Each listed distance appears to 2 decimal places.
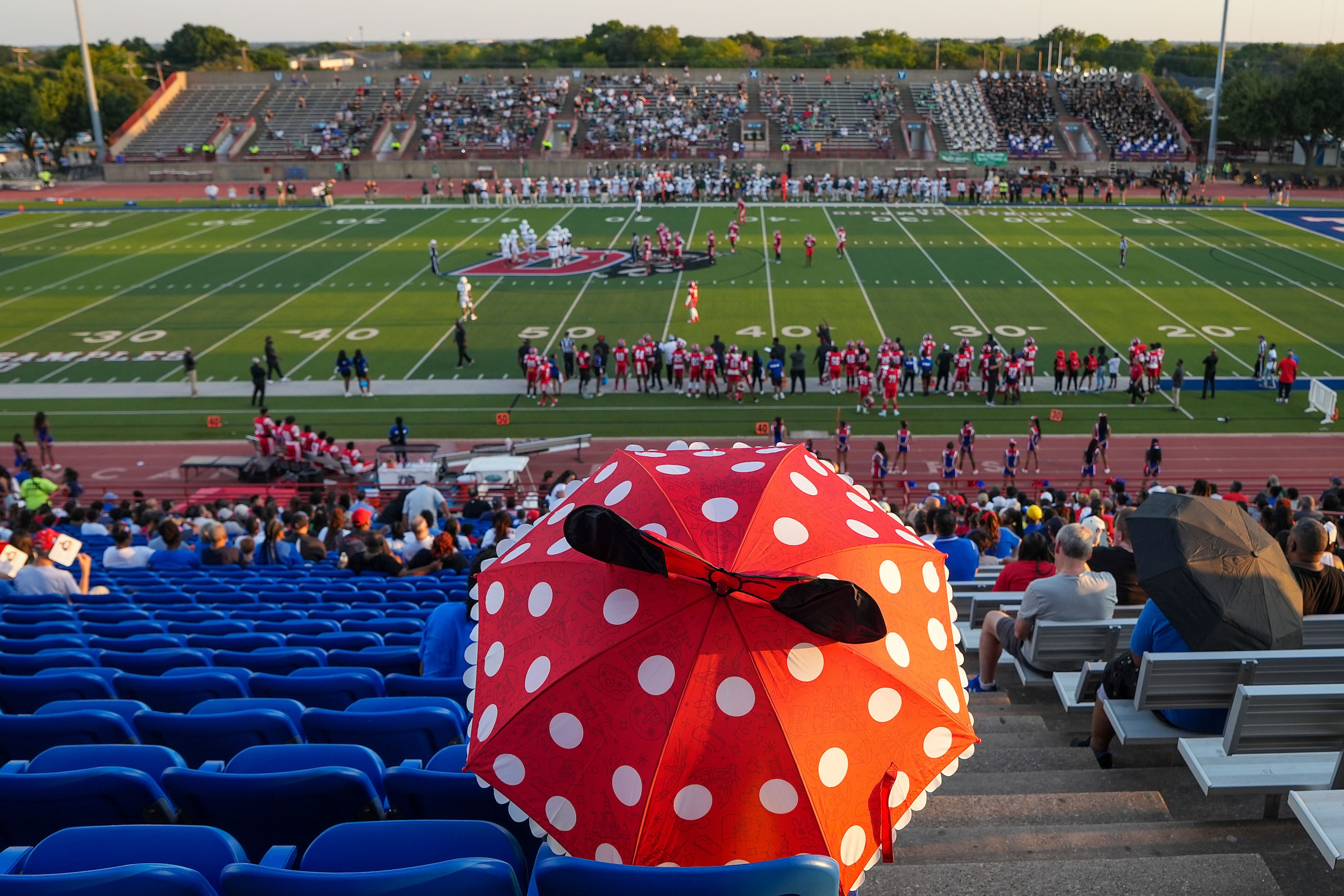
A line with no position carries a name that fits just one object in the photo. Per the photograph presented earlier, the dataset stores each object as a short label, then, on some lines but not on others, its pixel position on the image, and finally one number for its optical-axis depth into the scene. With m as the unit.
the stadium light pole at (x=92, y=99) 63.17
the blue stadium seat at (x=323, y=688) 5.25
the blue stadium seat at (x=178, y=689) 5.25
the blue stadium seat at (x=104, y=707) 4.77
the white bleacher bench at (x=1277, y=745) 4.09
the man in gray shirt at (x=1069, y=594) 5.77
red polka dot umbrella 2.87
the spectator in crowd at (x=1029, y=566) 7.29
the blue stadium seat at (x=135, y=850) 2.84
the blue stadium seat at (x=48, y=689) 5.31
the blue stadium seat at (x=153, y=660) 5.93
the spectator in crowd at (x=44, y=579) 9.09
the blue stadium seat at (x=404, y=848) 2.87
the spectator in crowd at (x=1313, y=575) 5.64
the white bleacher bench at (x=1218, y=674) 4.45
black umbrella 4.61
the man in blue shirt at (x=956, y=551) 8.84
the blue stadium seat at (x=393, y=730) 4.37
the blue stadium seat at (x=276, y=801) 3.40
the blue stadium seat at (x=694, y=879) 2.41
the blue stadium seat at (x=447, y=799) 3.43
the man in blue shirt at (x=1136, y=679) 4.78
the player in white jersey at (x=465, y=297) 28.91
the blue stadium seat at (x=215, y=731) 4.36
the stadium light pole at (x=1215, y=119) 54.72
